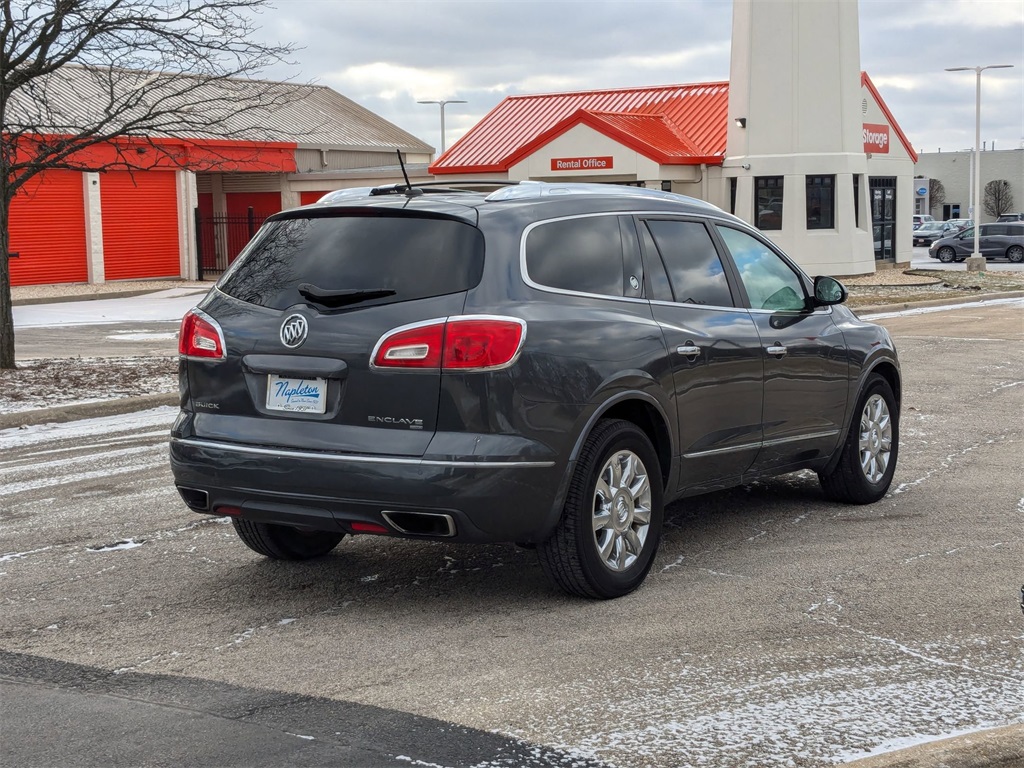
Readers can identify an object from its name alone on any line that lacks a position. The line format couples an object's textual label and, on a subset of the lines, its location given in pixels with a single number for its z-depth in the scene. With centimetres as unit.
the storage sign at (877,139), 4091
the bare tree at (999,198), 10338
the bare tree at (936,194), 11212
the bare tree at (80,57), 1405
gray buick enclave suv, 533
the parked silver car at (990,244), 5244
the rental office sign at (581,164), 3838
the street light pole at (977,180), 4212
